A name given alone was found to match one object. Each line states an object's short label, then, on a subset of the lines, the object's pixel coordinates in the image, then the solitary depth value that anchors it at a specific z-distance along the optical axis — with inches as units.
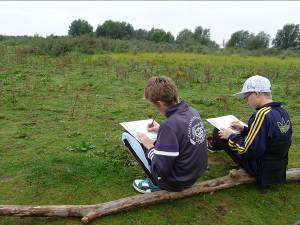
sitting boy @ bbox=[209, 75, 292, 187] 121.6
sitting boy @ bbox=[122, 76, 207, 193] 108.7
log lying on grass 112.3
